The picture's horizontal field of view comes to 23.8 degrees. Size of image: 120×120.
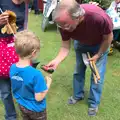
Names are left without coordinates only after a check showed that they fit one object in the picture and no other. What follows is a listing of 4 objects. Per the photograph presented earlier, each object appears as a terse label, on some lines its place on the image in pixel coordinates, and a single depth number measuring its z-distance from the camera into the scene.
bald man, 2.31
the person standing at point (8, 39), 2.51
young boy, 2.05
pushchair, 5.80
